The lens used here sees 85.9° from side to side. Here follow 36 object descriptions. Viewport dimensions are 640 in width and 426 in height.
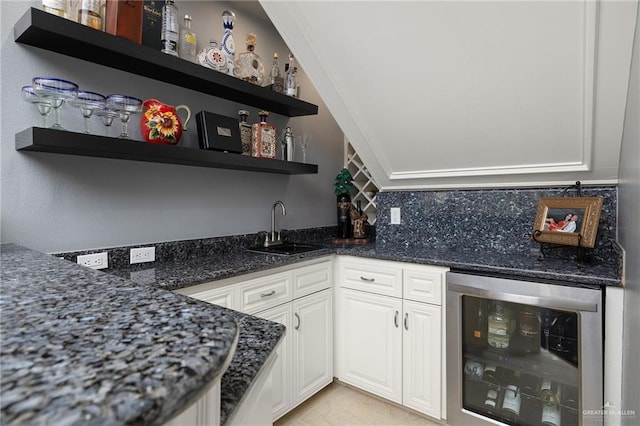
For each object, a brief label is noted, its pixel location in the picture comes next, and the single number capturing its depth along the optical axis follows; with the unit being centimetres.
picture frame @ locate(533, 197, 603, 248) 167
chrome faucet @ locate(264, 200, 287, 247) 237
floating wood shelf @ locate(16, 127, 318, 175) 129
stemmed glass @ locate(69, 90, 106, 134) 138
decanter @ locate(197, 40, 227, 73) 188
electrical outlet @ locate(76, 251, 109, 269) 155
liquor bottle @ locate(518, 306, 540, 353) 167
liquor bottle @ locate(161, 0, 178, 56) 171
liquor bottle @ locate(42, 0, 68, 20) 133
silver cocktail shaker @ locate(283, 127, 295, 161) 236
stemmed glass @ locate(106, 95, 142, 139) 148
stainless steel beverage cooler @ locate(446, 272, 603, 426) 145
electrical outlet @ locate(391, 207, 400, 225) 251
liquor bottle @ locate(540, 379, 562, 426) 158
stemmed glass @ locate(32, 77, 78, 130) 130
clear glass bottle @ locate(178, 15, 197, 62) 183
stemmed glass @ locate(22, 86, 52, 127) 135
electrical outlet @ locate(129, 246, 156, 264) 172
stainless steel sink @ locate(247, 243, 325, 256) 219
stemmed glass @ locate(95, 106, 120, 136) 148
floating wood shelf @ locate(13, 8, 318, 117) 132
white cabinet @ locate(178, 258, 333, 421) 169
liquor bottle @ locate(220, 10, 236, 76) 198
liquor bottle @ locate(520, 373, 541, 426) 164
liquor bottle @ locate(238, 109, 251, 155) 213
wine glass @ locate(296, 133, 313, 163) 253
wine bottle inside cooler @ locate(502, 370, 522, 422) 169
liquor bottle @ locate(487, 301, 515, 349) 174
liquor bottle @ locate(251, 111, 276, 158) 214
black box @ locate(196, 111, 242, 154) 189
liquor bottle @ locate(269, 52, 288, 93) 232
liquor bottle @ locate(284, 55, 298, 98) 237
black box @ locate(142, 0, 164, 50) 166
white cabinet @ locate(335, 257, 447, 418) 189
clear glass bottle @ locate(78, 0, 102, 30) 142
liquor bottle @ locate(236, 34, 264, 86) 211
